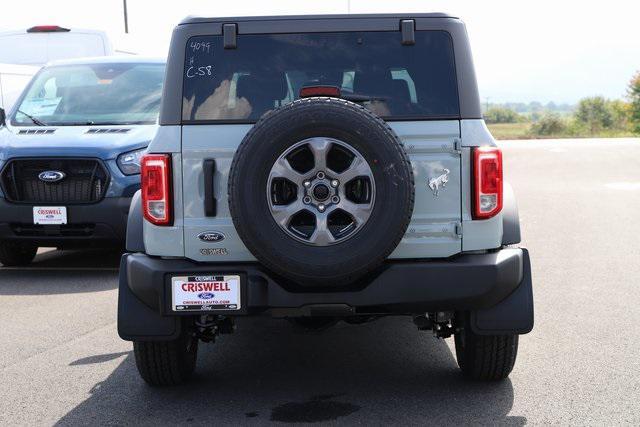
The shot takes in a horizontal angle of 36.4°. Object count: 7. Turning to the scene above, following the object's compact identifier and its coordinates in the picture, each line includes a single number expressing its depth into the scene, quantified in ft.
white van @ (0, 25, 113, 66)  43.34
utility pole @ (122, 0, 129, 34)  121.29
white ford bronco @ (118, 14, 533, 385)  13.92
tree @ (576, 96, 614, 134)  428.15
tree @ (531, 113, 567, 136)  240.94
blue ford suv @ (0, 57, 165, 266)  27.96
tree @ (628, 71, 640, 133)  272.51
